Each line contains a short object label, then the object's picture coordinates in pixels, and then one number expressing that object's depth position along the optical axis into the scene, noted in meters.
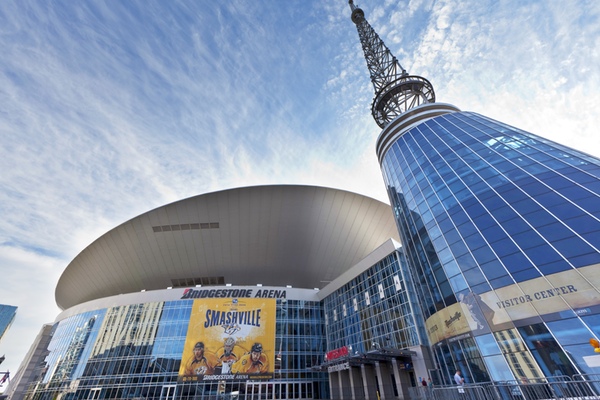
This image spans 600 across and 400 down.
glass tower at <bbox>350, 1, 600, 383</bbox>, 13.77
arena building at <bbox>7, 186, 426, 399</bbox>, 32.97
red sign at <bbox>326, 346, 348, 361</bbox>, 30.73
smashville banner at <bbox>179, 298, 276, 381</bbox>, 34.81
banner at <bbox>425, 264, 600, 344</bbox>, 13.53
